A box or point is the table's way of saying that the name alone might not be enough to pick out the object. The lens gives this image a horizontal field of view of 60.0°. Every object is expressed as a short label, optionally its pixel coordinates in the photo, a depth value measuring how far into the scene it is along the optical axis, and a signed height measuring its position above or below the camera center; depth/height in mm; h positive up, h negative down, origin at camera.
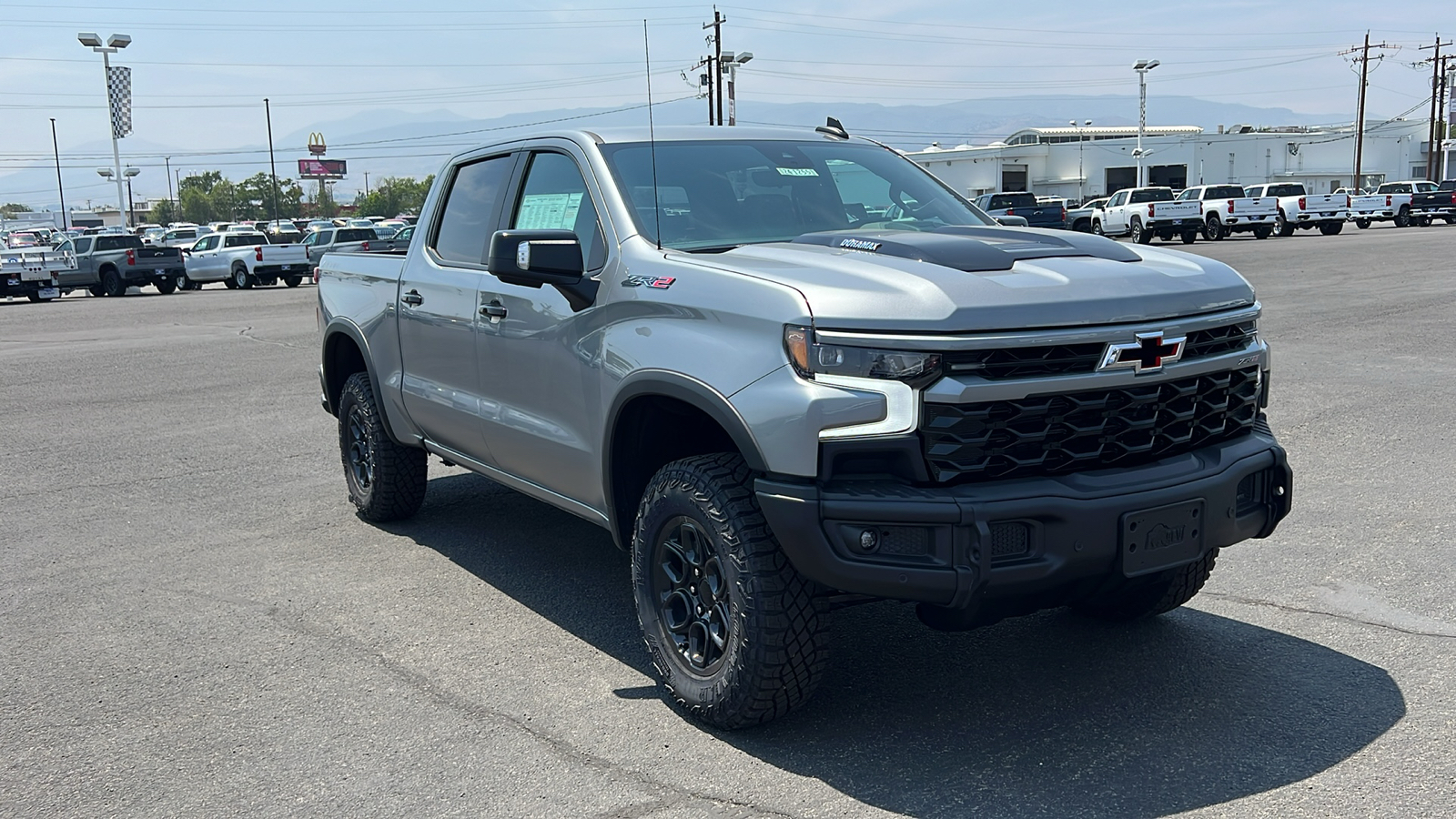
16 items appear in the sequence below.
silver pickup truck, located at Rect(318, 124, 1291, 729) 3434 -641
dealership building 84812 +874
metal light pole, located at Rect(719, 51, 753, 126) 51812 +4988
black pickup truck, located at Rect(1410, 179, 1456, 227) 43250 -1358
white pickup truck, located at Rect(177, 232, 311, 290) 35406 -1614
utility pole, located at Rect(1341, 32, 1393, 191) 68775 +3312
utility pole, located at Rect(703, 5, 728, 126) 52984 +5326
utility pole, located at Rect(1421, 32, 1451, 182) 72938 +4531
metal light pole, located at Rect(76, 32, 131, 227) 57875 +7600
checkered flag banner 61312 +5375
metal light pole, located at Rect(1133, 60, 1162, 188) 64062 +4516
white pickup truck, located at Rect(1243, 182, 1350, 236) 39875 -1353
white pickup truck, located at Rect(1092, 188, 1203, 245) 38125 -1286
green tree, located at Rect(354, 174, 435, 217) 159875 +176
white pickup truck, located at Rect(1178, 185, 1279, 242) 38562 -1215
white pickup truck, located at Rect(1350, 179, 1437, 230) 43906 -1439
